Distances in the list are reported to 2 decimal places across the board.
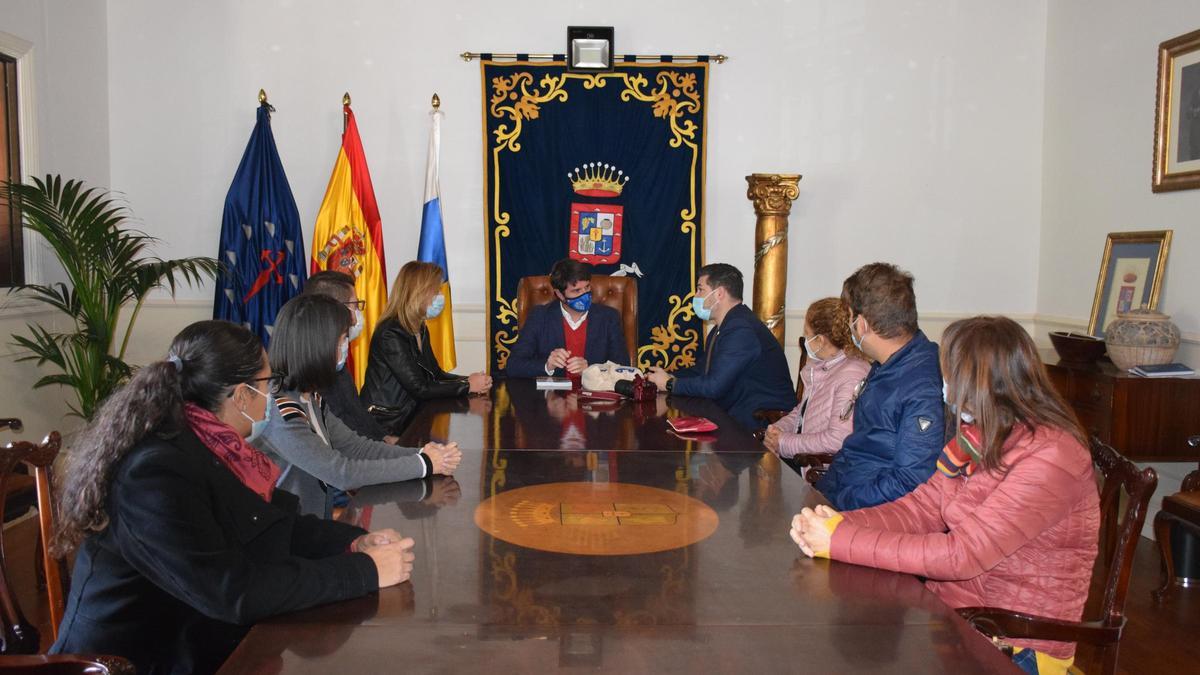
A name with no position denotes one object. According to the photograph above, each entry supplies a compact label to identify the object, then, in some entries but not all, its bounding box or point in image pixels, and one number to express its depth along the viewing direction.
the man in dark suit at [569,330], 4.53
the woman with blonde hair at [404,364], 3.85
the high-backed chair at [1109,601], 1.79
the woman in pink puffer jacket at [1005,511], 1.78
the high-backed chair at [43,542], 1.93
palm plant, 4.48
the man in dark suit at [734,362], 4.00
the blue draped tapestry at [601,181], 5.83
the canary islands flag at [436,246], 5.64
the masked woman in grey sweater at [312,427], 2.37
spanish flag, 5.54
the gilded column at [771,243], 5.46
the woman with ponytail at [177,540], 1.54
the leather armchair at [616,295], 5.14
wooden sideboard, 3.95
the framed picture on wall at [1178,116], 4.31
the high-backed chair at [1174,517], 3.46
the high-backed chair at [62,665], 1.40
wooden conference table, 1.40
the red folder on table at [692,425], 3.15
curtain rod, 5.77
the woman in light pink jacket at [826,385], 3.28
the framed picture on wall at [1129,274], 4.54
